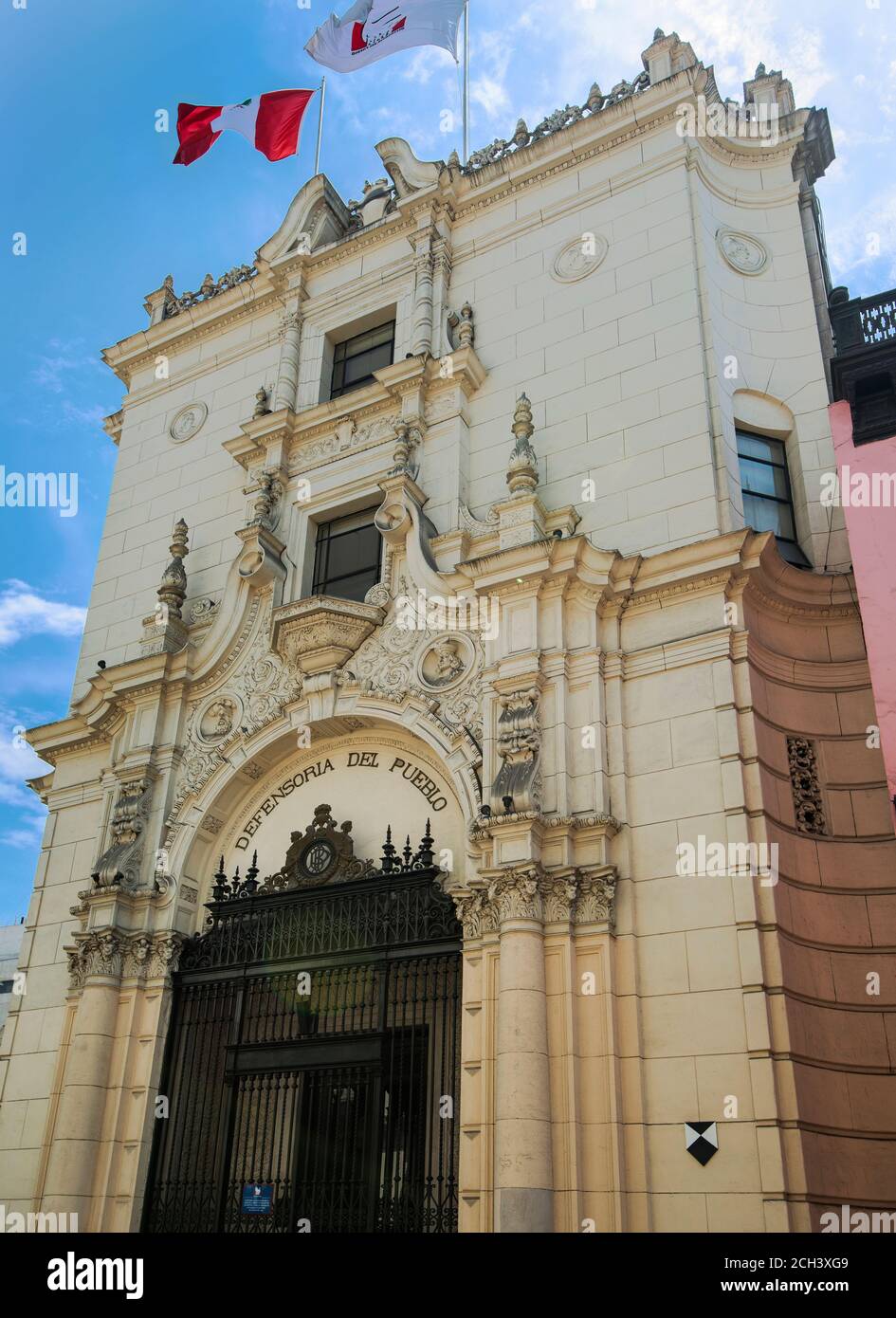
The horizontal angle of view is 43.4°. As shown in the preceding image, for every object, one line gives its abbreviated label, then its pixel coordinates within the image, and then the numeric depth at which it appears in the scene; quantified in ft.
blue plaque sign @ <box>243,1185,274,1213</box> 49.44
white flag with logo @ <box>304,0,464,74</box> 76.84
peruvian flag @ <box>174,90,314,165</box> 79.71
